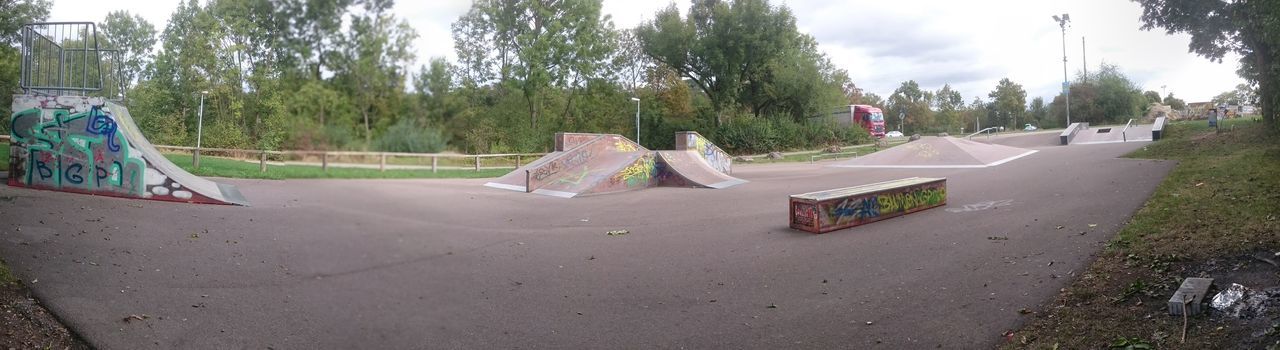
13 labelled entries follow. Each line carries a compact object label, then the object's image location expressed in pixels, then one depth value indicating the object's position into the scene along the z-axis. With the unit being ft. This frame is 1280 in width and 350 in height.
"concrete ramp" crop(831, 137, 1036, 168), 66.80
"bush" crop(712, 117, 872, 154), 92.38
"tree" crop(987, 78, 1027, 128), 188.24
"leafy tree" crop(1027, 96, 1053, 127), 171.83
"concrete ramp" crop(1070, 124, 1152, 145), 105.29
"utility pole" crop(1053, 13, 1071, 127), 135.64
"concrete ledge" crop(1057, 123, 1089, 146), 111.29
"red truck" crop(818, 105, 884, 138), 128.06
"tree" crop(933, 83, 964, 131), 214.28
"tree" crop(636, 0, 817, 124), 84.89
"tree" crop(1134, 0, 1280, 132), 57.77
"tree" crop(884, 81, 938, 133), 218.59
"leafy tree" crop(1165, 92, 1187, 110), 187.90
